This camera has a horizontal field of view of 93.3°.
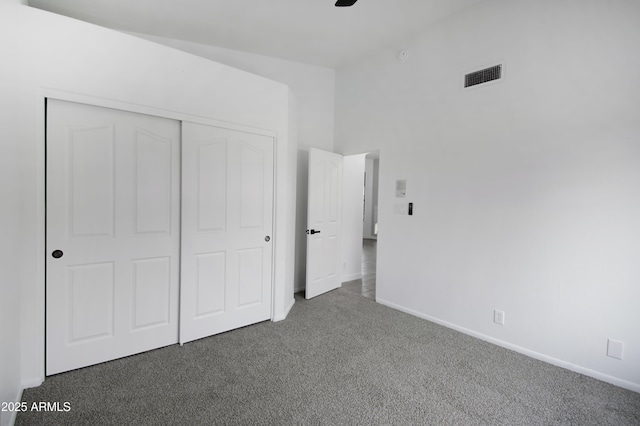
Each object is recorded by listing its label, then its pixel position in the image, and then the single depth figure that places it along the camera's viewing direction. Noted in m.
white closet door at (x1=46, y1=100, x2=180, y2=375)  2.25
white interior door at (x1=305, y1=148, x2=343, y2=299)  4.07
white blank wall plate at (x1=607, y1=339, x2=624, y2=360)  2.28
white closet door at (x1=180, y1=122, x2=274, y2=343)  2.81
